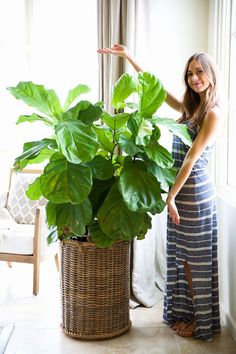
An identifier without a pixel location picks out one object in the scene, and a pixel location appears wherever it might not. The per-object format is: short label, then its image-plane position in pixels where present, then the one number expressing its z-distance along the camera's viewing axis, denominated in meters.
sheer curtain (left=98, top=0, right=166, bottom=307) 3.25
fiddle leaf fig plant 2.32
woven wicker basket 2.72
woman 2.65
